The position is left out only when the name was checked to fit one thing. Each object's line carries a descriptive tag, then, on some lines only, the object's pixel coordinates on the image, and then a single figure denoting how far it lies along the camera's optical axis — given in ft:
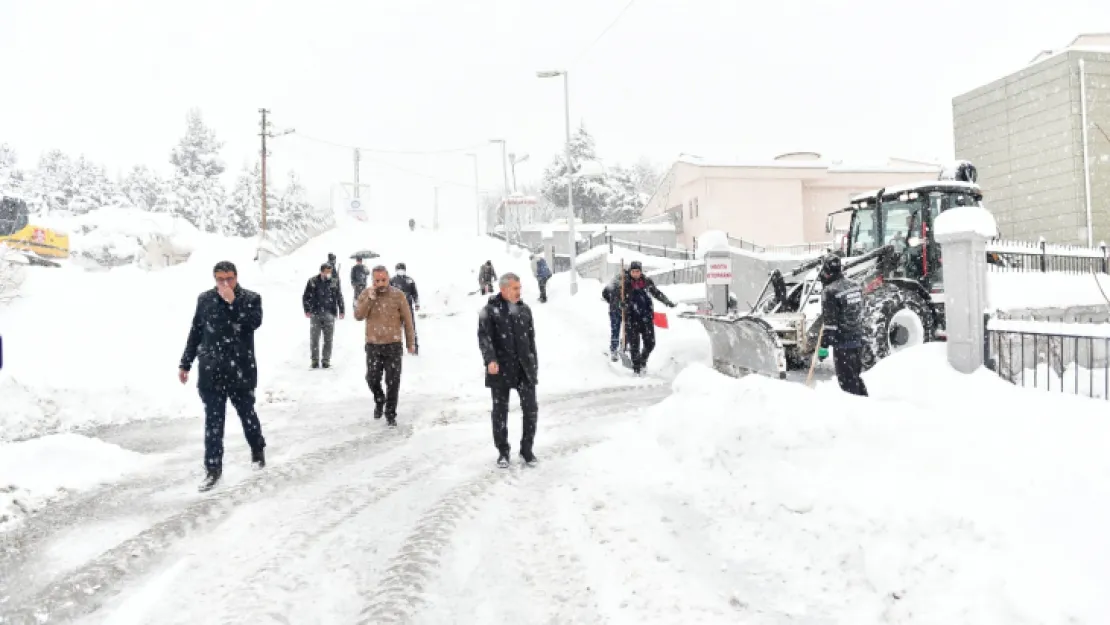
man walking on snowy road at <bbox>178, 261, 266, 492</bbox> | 18.99
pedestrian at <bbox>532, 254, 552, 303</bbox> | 71.51
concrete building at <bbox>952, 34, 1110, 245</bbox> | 87.30
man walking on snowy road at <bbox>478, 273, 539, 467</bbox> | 20.52
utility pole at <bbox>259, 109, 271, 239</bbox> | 147.51
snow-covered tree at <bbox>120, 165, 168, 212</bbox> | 242.58
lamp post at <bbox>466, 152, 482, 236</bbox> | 174.44
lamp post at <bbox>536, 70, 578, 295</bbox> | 71.56
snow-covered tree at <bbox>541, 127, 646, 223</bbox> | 183.62
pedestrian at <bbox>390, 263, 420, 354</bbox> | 50.75
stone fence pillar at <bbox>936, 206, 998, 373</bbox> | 22.86
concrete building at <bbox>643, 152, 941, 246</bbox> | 127.34
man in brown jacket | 26.71
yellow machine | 101.40
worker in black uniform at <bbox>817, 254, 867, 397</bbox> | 24.09
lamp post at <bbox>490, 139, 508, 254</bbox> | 133.95
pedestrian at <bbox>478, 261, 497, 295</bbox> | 79.10
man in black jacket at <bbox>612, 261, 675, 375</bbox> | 39.22
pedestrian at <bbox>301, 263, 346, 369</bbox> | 39.45
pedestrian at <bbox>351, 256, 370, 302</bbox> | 63.98
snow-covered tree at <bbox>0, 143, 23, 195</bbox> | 214.81
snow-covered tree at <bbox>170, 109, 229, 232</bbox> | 210.59
